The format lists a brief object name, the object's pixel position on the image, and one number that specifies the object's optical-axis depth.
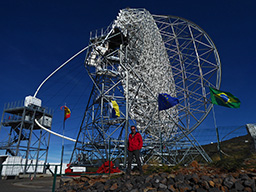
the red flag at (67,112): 21.65
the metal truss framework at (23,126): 27.43
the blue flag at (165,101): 14.88
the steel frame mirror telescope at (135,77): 18.03
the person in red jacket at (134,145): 7.95
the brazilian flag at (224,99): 13.30
